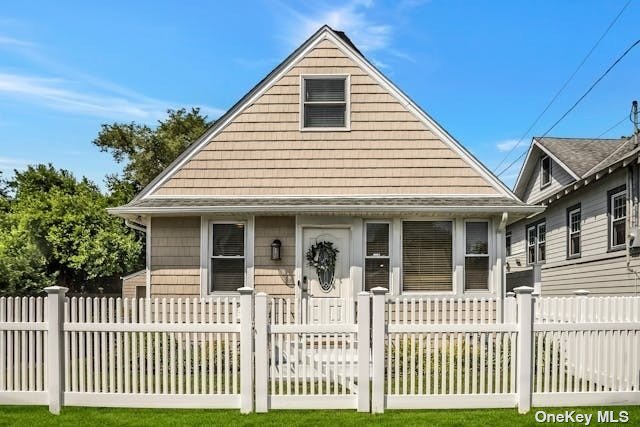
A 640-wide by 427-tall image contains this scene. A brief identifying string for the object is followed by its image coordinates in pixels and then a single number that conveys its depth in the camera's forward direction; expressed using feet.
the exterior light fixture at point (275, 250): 32.83
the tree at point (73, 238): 62.49
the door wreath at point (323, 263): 33.17
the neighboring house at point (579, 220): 38.32
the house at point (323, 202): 33.06
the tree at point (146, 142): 107.04
